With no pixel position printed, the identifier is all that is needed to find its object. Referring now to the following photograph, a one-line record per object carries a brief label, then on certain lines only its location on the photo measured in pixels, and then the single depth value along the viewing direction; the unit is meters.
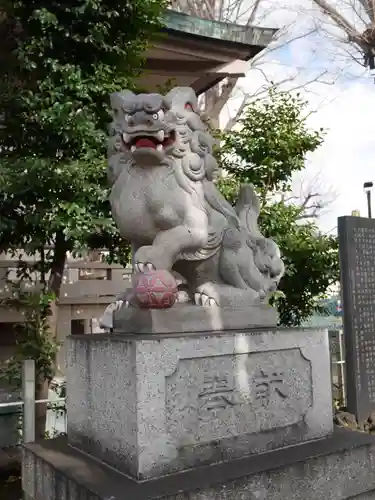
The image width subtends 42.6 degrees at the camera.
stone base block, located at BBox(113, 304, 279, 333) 2.67
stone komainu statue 2.73
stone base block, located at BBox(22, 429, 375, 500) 2.29
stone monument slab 5.21
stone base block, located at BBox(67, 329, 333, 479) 2.42
